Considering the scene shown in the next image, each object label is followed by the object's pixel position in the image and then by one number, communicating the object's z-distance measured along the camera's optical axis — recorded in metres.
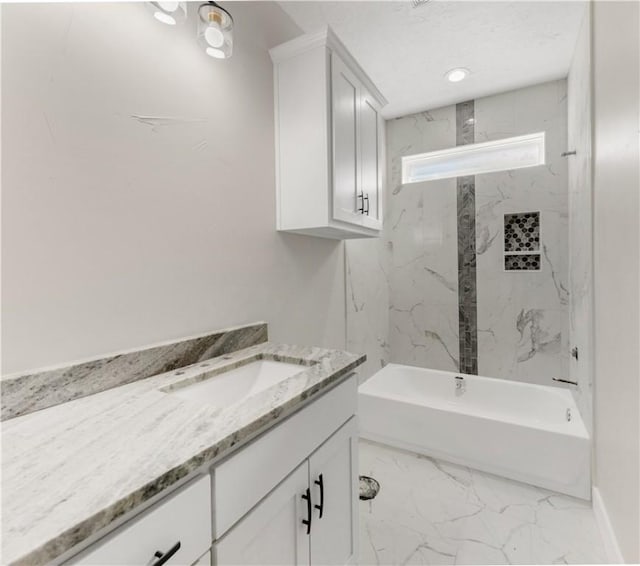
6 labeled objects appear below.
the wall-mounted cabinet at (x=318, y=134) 1.55
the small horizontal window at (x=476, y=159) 2.58
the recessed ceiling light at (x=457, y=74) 2.29
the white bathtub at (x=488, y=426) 1.85
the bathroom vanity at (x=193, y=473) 0.50
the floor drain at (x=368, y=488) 1.85
